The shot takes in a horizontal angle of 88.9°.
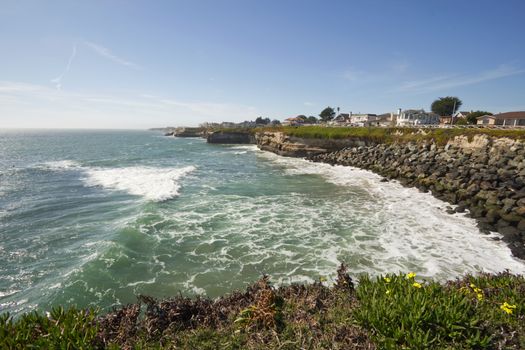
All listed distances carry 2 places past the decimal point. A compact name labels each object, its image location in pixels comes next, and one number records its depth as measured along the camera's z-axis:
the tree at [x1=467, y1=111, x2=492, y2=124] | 66.46
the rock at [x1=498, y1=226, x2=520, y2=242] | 13.51
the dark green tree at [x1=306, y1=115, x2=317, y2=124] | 149.56
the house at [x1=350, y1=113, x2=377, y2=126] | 112.74
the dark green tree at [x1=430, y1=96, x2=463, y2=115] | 88.69
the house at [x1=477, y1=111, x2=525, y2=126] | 57.01
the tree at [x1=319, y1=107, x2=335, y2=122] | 129.88
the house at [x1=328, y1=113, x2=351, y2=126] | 123.16
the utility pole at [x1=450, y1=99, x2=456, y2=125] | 74.76
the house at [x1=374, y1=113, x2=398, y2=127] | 94.94
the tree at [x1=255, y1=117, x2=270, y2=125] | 179.25
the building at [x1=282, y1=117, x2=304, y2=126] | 128.64
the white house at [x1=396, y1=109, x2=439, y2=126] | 79.58
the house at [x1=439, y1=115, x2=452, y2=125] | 78.51
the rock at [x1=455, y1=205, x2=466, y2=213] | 18.14
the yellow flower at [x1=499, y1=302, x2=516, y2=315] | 5.30
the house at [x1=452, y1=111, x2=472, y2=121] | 88.31
